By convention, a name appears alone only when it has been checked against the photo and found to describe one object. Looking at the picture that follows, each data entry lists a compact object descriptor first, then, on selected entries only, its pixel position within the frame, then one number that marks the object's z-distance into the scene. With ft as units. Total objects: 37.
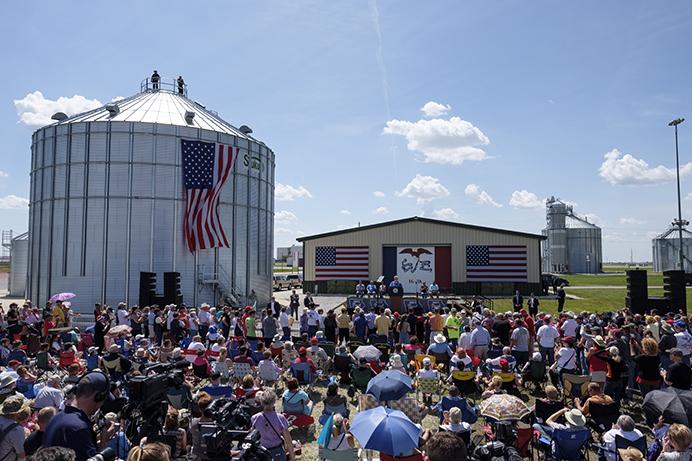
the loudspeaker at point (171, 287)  77.77
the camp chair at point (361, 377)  37.45
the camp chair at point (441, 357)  41.93
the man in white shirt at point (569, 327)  46.24
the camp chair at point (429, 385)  35.42
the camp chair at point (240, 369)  37.52
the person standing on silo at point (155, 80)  113.09
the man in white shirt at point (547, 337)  42.86
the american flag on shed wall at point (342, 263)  137.28
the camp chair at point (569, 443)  22.58
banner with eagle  133.18
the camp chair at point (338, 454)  21.65
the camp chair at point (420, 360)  40.16
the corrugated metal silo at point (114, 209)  86.89
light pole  122.62
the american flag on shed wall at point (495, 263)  130.82
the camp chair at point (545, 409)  25.75
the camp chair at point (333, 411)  27.78
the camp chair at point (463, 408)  26.67
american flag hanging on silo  91.04
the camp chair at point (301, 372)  38.11
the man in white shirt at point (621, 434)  20.92
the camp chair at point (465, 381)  34.24
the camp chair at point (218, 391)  29.81
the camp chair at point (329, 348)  47.06
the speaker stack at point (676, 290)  74.54
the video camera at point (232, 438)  16.92
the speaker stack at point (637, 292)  75.10
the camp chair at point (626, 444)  20.65
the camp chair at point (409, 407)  27.66
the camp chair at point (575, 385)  33.60
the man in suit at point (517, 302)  81.66
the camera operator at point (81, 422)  14.08
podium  82.94
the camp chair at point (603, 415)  25.72
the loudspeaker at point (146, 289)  77.10
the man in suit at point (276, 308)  67.67
